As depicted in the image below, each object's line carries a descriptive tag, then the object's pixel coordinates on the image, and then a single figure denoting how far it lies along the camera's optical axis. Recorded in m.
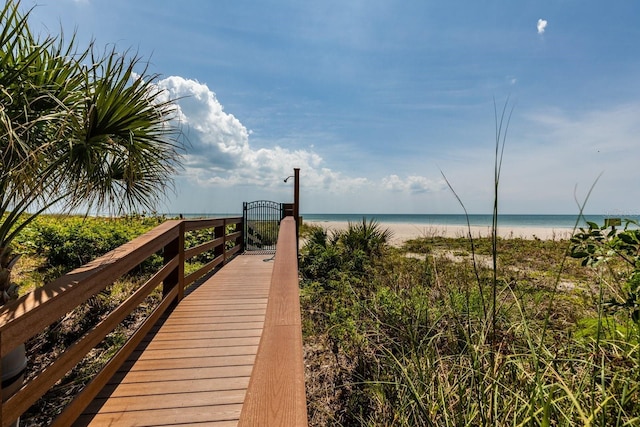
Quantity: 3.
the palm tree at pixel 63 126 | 2.03
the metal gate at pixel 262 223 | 10.27
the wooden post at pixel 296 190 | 8.40
